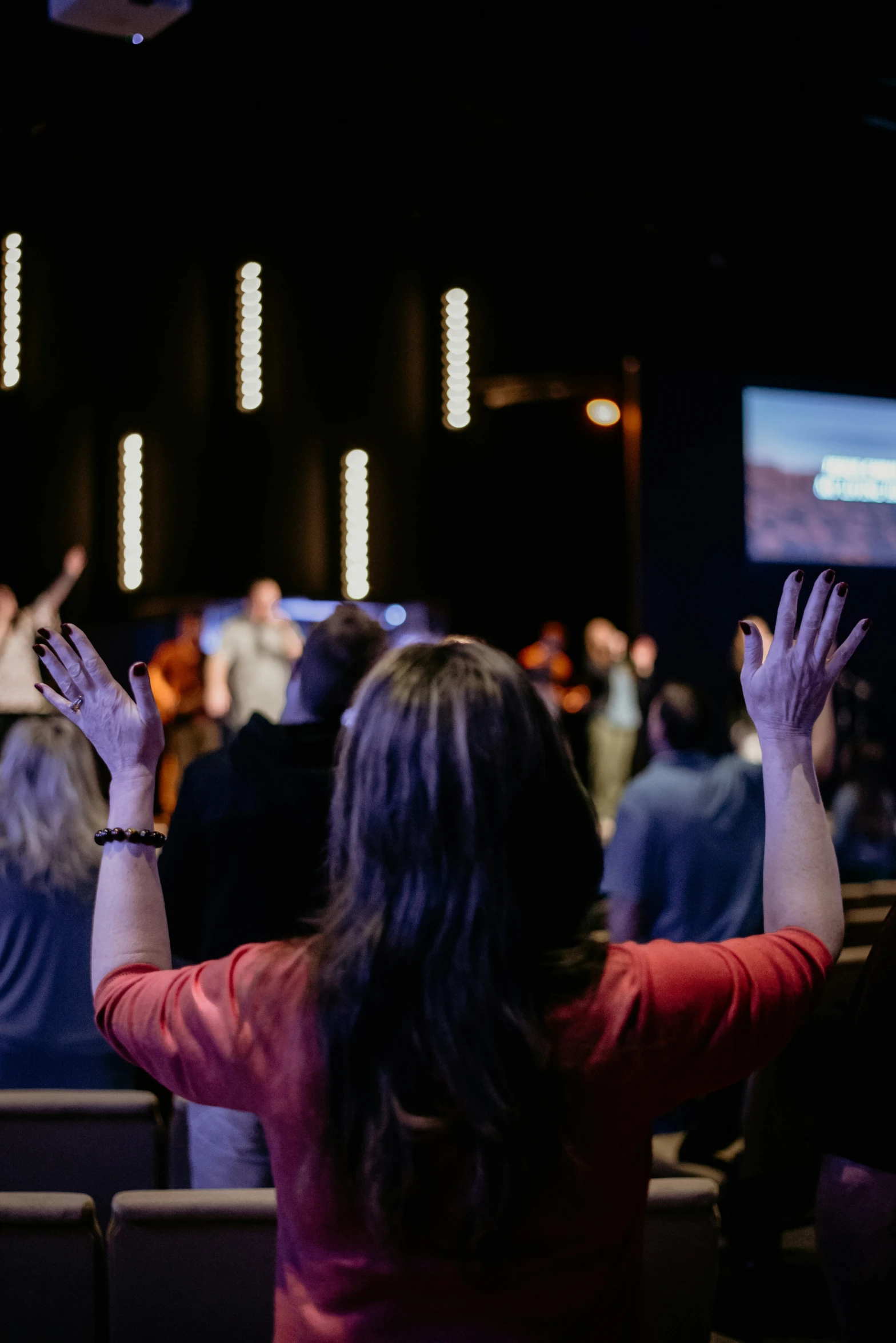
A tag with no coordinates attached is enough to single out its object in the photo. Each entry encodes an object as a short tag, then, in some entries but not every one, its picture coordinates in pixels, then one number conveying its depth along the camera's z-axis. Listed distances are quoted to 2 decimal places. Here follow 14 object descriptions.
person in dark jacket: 2.11
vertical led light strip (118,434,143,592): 9.17
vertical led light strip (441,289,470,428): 9.73
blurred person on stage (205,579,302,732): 8.30
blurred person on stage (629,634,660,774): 8.55
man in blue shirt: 3.02
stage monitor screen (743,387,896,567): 8.41
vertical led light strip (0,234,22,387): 8.83
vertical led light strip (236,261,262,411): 9.34
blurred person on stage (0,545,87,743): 7.93
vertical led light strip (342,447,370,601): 9.76
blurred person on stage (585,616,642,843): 10.03
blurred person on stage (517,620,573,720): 10.13
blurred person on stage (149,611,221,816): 8.27
